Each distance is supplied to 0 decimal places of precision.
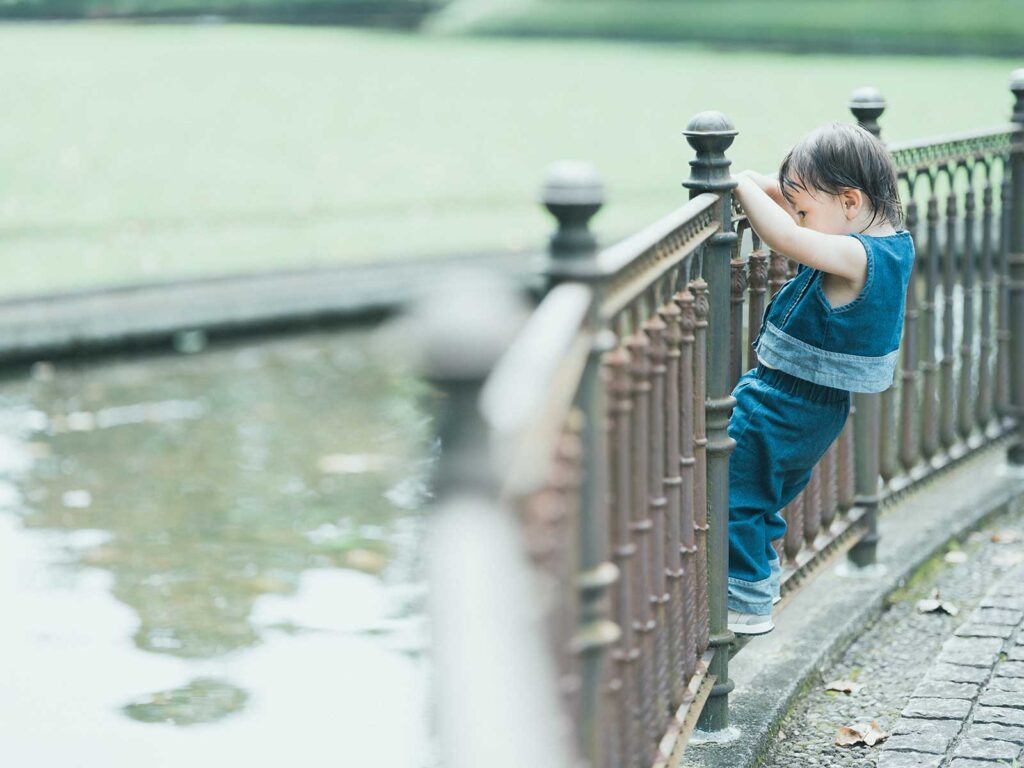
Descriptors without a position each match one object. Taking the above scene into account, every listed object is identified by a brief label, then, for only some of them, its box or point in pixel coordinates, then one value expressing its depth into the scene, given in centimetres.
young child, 687
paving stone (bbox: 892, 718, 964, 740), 743
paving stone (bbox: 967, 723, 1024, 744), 729
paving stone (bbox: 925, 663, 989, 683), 800
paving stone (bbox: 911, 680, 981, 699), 782
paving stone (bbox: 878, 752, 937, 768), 711
